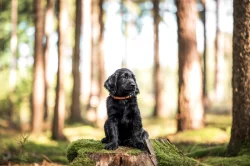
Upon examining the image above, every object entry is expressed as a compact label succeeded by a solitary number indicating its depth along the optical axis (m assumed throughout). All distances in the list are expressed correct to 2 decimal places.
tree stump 5.43
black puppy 5.67
